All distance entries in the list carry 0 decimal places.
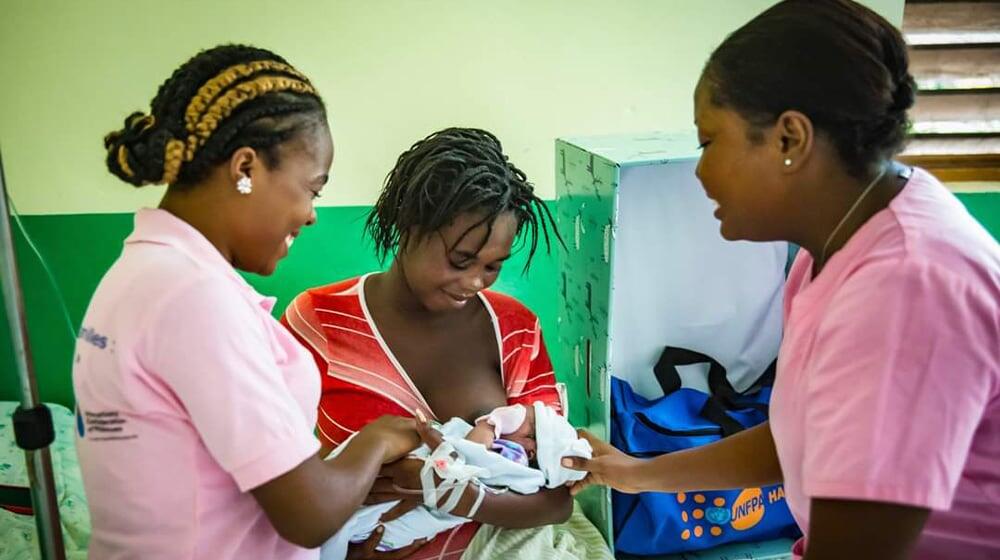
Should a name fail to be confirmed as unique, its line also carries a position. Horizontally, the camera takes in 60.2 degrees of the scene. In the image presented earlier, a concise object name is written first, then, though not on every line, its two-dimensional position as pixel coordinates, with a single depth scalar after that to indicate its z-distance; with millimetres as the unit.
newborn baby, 1724
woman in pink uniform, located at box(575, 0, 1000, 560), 939
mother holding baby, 1702
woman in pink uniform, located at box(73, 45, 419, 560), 1081
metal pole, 1240
